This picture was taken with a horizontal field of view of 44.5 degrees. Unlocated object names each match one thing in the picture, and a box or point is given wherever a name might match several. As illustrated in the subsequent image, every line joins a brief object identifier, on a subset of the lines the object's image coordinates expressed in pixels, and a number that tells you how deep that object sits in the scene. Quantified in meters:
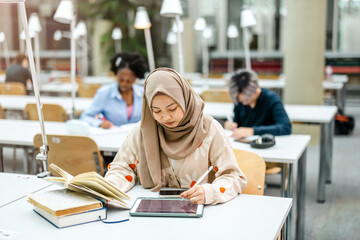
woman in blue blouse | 3.49
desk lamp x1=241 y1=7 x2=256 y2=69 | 4.12
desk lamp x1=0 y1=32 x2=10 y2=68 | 8.25
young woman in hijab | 1.68
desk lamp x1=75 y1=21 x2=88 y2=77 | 7.68
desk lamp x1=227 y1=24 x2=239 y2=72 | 12.33
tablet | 1.49
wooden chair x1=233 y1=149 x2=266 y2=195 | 1.96
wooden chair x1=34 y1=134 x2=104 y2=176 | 2.43
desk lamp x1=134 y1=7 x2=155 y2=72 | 3.80
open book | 1.46
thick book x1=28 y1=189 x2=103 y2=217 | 1.40
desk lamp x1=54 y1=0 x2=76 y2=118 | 3.37
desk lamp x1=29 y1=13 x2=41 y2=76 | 6.12
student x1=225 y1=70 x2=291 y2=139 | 2.98
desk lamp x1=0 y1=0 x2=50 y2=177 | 1.87
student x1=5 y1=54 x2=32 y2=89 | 6.39
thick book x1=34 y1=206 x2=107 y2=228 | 1.40
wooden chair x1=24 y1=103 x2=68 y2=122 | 4.00
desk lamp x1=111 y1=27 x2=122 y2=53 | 10.91
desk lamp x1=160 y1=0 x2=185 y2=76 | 3.28
